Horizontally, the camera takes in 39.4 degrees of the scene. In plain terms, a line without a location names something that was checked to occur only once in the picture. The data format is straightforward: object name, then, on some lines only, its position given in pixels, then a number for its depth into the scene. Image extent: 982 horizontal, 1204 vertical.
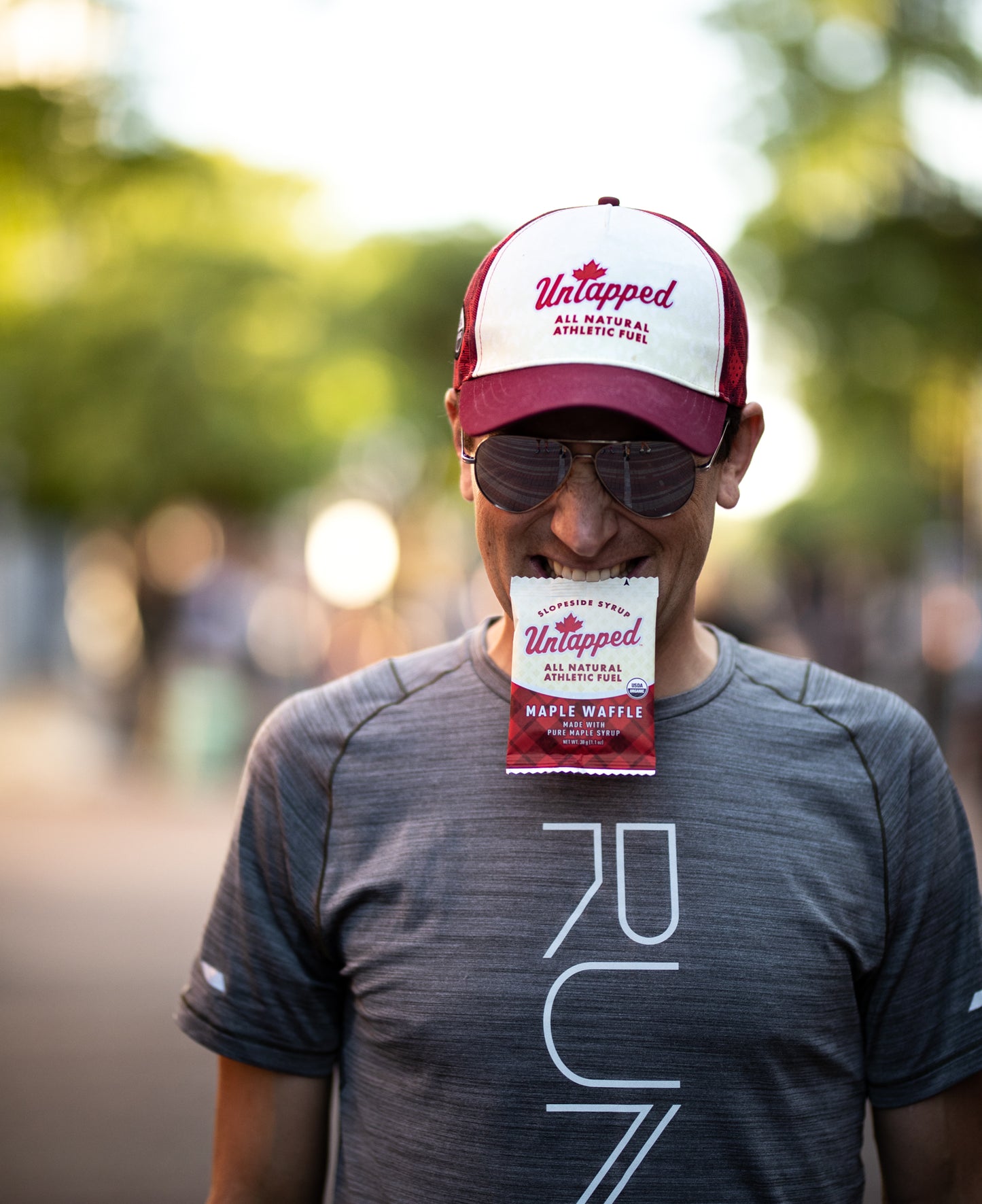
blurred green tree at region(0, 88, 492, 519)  17.86
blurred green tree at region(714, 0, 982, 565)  7.93
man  1.82
